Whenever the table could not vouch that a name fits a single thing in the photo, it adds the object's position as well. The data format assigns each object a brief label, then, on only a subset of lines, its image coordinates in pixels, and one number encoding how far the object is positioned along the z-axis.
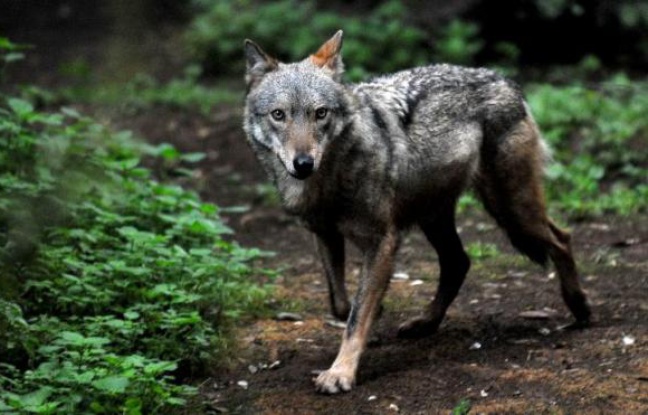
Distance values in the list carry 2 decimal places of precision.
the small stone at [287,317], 13.79
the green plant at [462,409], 9.84
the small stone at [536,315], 13.55
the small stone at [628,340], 11.94
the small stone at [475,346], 12.47
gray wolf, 11.37
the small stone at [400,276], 15.65
